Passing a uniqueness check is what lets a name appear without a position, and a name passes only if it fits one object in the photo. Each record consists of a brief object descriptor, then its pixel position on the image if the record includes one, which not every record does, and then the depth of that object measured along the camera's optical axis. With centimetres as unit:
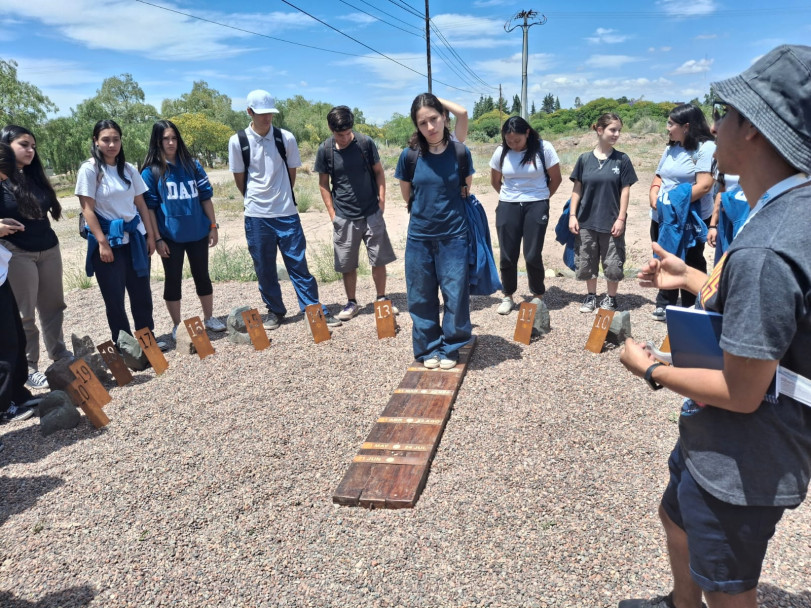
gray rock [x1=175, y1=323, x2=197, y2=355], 509
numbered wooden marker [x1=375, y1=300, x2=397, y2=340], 515
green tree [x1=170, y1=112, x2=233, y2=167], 5216
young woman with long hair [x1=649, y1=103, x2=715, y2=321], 476
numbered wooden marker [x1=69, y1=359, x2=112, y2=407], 397
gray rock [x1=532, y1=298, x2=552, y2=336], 498
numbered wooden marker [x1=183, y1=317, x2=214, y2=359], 498
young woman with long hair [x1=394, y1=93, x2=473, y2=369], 404
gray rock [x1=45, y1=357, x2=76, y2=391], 422
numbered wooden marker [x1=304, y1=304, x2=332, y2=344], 512
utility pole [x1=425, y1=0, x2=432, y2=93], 2284
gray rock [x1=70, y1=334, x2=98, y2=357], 486
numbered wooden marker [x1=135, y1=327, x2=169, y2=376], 471
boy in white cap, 527
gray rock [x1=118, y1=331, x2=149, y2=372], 475
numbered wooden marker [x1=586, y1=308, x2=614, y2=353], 452
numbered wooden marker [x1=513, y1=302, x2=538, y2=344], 482
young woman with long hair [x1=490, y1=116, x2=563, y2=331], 518
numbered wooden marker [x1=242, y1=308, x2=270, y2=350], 505
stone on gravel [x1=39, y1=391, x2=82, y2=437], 390
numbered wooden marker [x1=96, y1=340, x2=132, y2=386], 453
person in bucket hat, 118
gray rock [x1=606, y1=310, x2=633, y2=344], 460
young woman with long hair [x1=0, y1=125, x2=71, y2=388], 438
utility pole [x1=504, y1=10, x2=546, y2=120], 2969
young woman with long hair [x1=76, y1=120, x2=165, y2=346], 464
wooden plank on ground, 295
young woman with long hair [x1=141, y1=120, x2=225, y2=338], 505
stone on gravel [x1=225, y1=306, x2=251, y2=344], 528
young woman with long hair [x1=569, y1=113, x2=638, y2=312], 525
